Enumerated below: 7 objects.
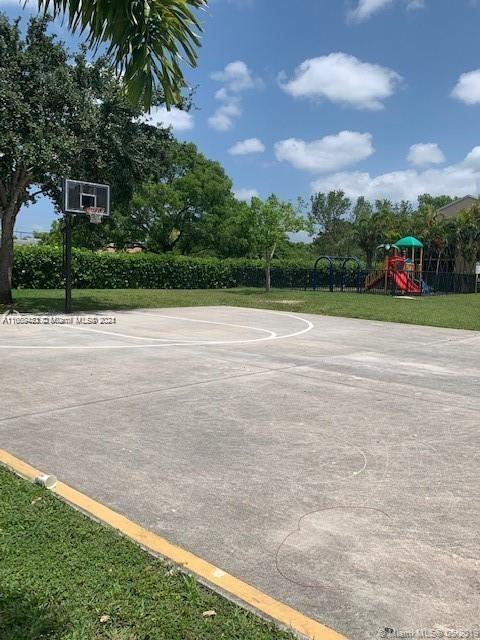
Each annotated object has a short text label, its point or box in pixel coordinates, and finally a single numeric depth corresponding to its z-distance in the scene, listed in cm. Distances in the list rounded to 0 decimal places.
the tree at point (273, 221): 2772
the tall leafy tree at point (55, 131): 1496
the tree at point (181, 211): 4244
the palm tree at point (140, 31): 270
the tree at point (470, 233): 3853
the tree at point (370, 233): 4603
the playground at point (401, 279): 3222
